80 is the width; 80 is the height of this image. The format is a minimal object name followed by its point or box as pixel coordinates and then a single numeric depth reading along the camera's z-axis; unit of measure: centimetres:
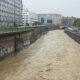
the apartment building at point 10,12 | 4699
